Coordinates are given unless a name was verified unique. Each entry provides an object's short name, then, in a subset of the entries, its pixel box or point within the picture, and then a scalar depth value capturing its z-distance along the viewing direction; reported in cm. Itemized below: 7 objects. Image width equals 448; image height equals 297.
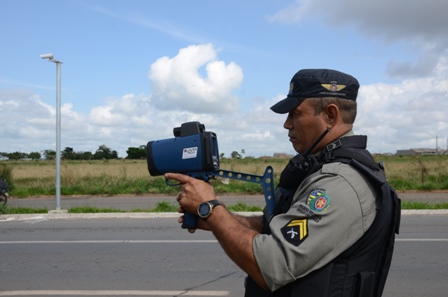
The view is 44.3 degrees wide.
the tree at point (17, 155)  8169
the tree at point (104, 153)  5315
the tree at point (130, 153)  5236
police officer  172
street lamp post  1226
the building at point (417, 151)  8969
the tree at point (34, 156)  7809
